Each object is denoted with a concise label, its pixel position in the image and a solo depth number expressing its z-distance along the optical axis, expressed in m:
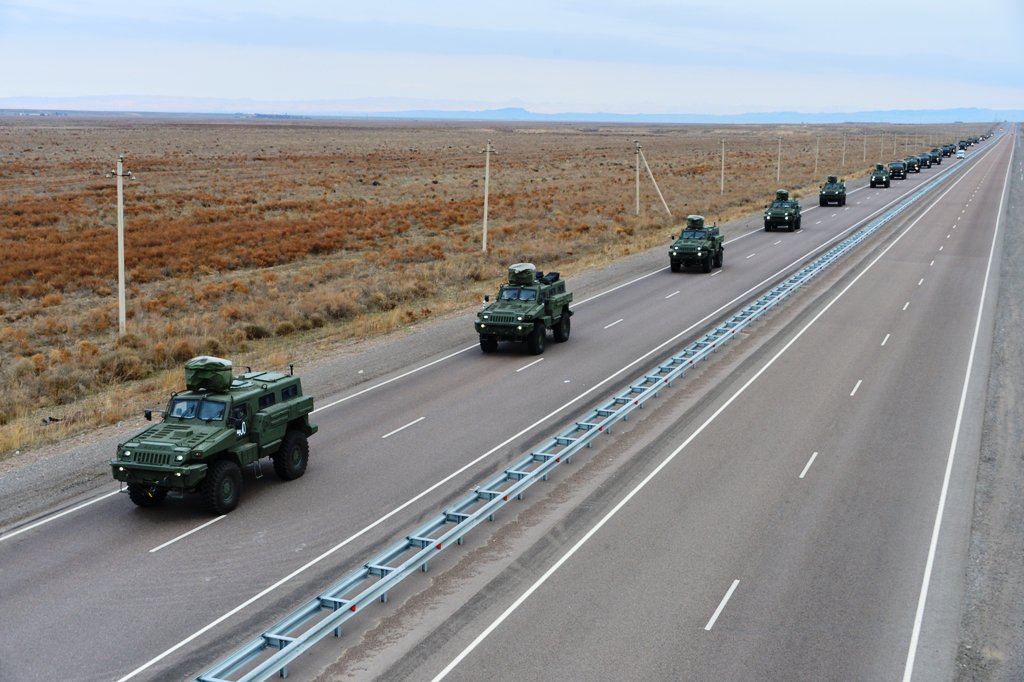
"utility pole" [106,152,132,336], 31.23
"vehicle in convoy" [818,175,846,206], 77.00
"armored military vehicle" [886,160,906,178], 106.56
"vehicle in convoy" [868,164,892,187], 95.31
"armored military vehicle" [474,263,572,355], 29.39
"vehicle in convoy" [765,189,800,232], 61.31
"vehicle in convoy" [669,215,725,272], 45.97
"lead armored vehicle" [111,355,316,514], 16.66
